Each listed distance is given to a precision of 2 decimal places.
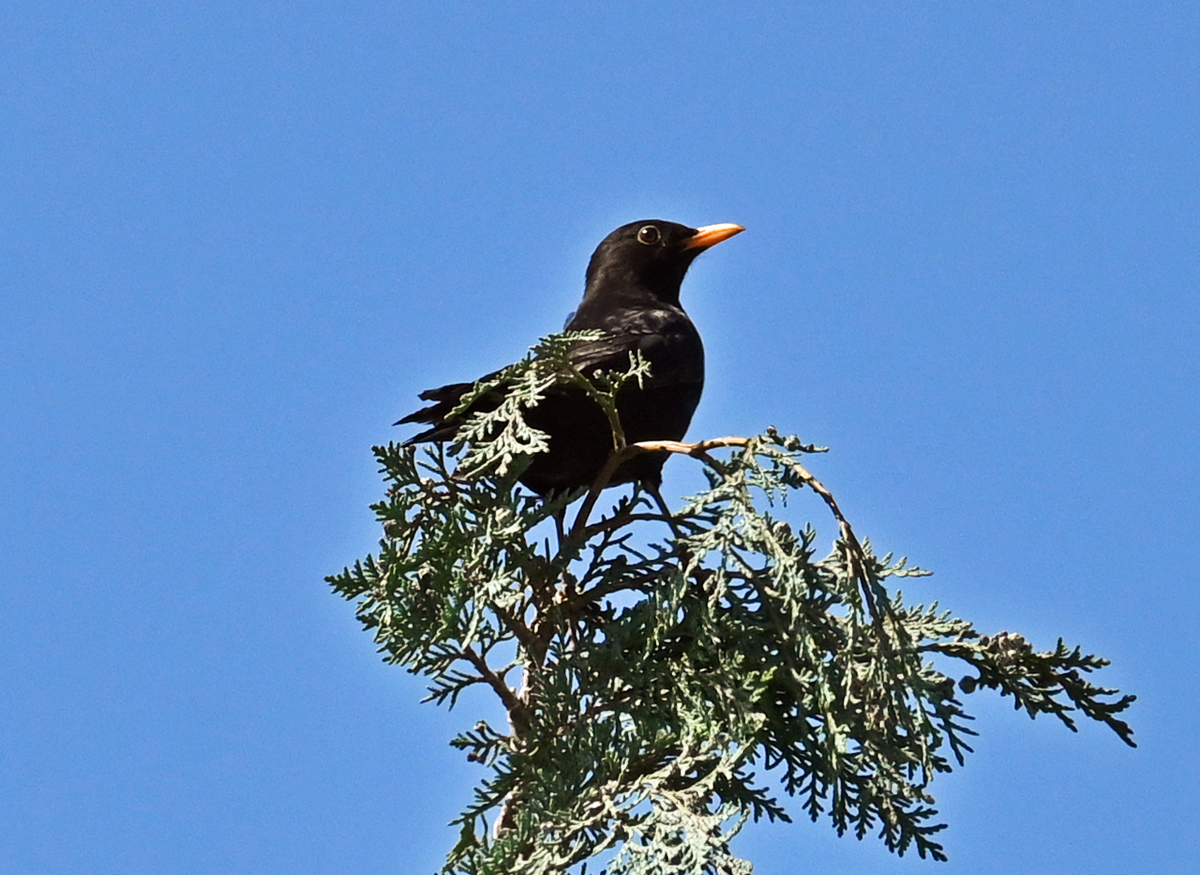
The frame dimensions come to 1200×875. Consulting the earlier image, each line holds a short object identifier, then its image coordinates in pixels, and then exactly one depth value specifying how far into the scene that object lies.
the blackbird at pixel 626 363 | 10.05
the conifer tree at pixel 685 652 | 8.37
